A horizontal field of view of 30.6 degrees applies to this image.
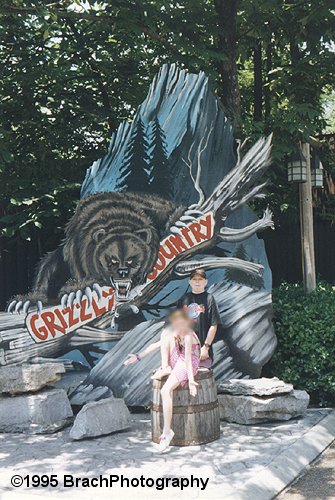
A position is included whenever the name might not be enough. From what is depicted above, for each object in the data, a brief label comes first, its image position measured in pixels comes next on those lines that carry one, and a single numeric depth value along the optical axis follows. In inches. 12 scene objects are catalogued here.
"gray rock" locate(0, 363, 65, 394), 283.6
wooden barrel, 247.1
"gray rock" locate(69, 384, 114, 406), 311.3
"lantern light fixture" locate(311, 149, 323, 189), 394.3
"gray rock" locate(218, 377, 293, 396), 276.5
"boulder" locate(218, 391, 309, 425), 275.0
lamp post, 366.0
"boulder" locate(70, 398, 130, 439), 259.2
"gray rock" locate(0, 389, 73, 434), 276.4
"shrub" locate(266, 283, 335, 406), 313.3
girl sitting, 243.9
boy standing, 294.2
